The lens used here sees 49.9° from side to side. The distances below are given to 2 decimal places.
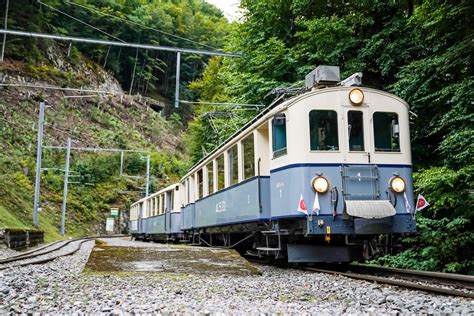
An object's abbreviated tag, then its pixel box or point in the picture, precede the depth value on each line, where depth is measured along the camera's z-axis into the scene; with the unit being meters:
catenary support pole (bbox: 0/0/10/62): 38.71
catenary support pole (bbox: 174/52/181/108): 11.43
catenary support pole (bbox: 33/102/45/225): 23.42
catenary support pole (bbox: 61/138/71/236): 30.50
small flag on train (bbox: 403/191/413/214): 8.42
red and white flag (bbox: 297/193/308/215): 8.05
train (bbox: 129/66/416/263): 8.20
